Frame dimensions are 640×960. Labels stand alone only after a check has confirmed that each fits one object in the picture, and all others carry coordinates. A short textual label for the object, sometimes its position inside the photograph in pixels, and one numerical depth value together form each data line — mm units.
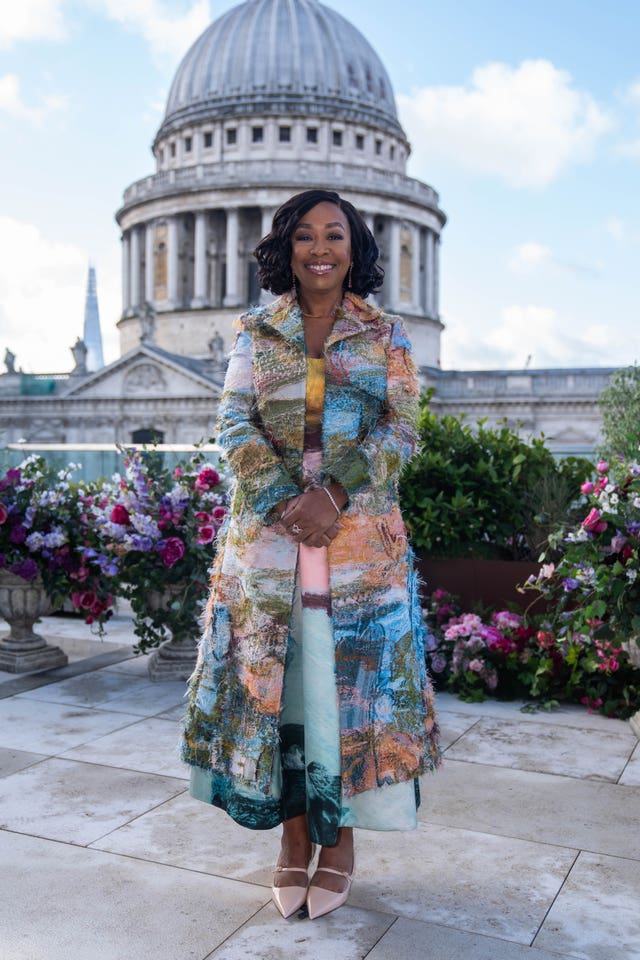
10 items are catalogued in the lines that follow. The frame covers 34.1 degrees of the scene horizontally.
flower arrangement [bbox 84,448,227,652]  7039
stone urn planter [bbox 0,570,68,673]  7410
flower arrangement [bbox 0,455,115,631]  7320
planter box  7055
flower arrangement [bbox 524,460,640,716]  5523
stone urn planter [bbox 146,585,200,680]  7129
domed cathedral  59500
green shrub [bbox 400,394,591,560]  7250
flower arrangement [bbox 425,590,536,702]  6590
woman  3475
